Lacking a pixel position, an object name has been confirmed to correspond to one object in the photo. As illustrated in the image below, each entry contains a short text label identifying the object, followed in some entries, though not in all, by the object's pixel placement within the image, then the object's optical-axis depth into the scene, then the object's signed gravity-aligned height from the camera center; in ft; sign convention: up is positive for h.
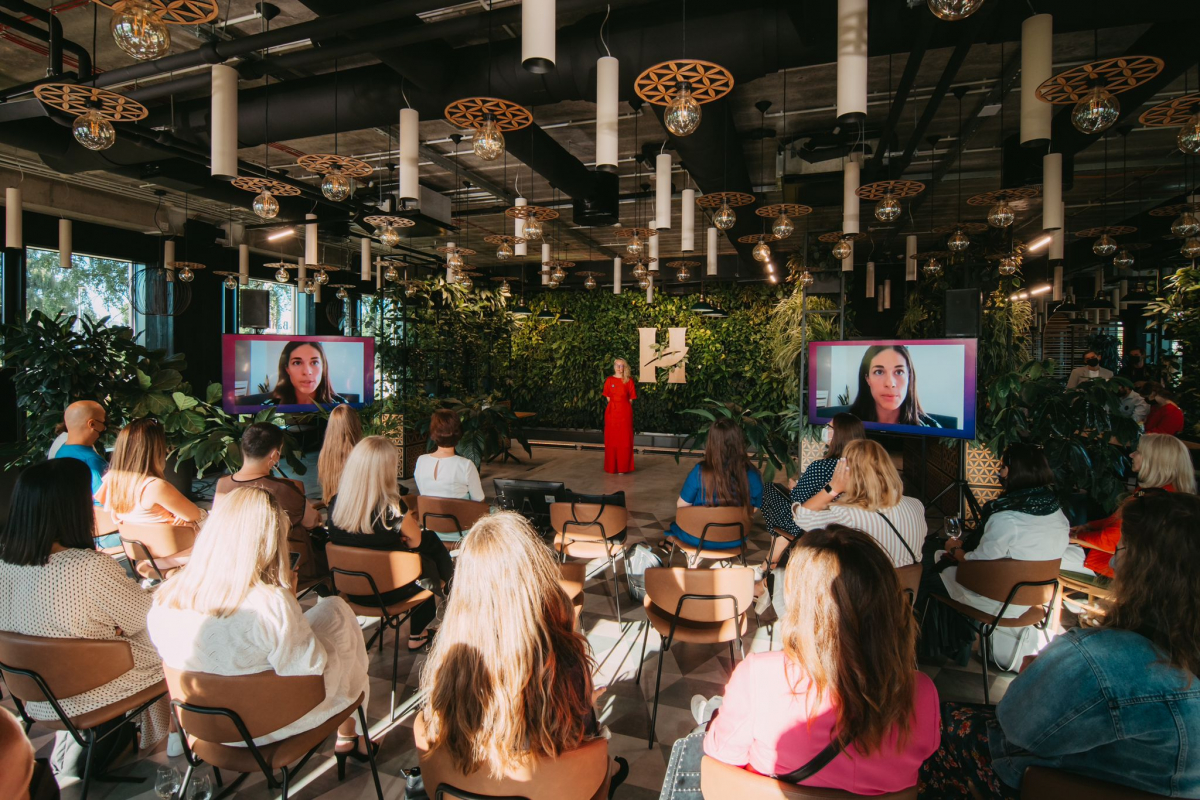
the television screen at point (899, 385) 15.89 +0.02
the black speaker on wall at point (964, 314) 17.29 +2.07
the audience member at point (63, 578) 6.57 -2.21
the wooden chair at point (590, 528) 12.36 -3.05
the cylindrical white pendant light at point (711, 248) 19.20 +4.40
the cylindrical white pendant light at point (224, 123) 9.43 +4.03
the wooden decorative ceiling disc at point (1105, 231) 17.74 +4.62
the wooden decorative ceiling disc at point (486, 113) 8.20 +3.76
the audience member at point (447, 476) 12.84 -2.03
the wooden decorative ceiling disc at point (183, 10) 6.58 +4.11
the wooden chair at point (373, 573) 9.14 -2.94
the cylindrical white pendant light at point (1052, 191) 11.18 +3.65
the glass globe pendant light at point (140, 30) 6.47 +3.80
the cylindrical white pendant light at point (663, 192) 11.31 +3.69
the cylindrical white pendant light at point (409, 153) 10.66 +4.10
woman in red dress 30.14 -1.98
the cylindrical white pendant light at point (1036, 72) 7.27 +3.81
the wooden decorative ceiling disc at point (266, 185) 11.35 +3.81
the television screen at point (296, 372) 21.52 +0.31
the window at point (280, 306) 34.09 +4.31
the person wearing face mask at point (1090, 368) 24.52 +0.78
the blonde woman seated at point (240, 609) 5.85 -2.26
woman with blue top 12.38 -1.85
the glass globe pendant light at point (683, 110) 7.39 +3.36
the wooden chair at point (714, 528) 11.64 -2.83
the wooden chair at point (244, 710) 5.59 -3.13
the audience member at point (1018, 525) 9.00 -2.09
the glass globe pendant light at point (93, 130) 8.61 +3.57
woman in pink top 4.29 -2.21
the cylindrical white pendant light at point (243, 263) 25.18 +4.91
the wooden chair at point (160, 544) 10.53 -2.90
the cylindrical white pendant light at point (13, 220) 16.34 +4.31
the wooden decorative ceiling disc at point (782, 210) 13.87 +4.07
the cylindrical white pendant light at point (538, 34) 5.86 +3.39
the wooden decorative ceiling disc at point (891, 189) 12.63 +4.16
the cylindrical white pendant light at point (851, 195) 13.66 +4.33
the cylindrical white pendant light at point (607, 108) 7.47 +3.41
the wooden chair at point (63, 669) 6.07 -3.00
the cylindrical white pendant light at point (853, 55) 6.28 +3.46
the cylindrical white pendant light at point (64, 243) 18.93 +4.26
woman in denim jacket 4.38 -2.23
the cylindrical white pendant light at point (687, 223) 16.26 +4.40
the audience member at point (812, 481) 11.24 -1.81
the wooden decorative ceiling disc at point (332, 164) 10.78 +3.93
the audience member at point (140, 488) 10.85 -1.99
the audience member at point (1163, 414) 20.07 -0.90
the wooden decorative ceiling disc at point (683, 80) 7.00 +3.66
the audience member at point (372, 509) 9.61 -2.06
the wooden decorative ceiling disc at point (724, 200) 12.85 +3.99
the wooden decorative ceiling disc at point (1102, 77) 6.85 +3.65
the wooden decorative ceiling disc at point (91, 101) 8.27 +4.00
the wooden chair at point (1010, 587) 8.61 -2.94
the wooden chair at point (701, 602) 8.42 -3.12
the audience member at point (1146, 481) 10.66 -1.65
